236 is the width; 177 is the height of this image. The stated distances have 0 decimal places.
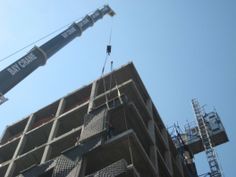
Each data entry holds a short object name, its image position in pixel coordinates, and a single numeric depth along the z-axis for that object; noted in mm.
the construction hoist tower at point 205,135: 39562
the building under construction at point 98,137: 18062
